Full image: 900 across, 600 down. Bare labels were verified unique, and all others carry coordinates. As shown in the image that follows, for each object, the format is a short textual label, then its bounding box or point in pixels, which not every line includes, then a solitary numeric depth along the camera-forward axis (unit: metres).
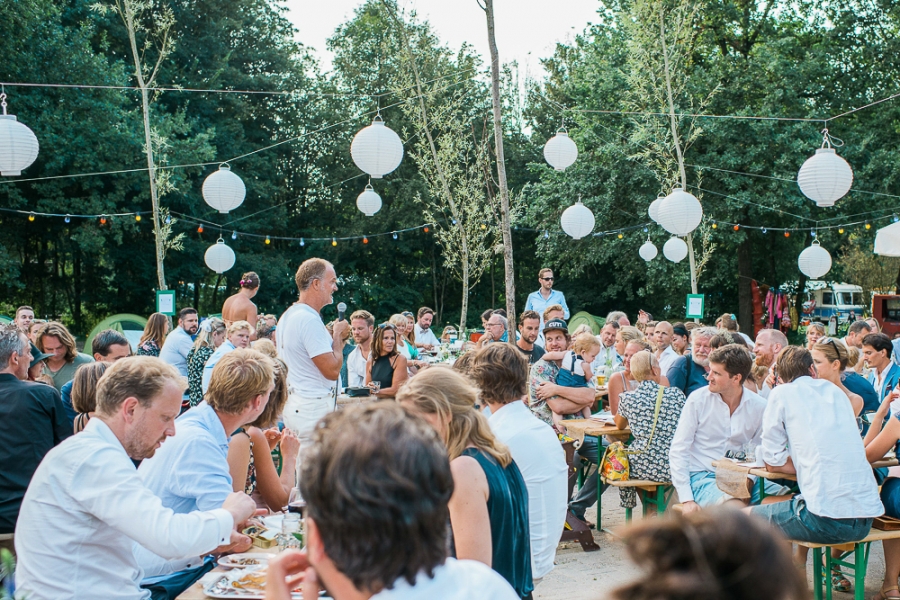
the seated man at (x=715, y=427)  4.11
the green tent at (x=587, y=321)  17.45
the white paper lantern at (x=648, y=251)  15.75
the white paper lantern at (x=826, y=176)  7.83
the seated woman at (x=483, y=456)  2.16
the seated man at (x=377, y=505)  1.08
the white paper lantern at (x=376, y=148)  7.57
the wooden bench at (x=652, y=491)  4.83
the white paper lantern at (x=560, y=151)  10.05
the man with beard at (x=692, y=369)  5.58
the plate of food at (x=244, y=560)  2.44
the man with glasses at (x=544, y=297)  8.71
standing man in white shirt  4.52
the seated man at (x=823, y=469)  3.31
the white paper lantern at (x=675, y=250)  14.29
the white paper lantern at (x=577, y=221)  11.87
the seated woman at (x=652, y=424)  4.80
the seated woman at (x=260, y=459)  3.00
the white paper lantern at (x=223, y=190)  9.97
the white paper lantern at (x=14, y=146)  7.14
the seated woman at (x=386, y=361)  6.44
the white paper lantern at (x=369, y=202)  12.98
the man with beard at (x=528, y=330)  6.28
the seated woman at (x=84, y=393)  3.44
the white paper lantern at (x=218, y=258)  13.55
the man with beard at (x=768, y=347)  5.96
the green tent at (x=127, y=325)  14.23
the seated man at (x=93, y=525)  2.04
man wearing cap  5.71
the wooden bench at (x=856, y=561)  3.50
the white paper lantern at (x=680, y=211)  9.66
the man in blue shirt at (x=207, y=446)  2.62
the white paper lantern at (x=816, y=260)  13.34
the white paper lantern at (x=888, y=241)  7.74
